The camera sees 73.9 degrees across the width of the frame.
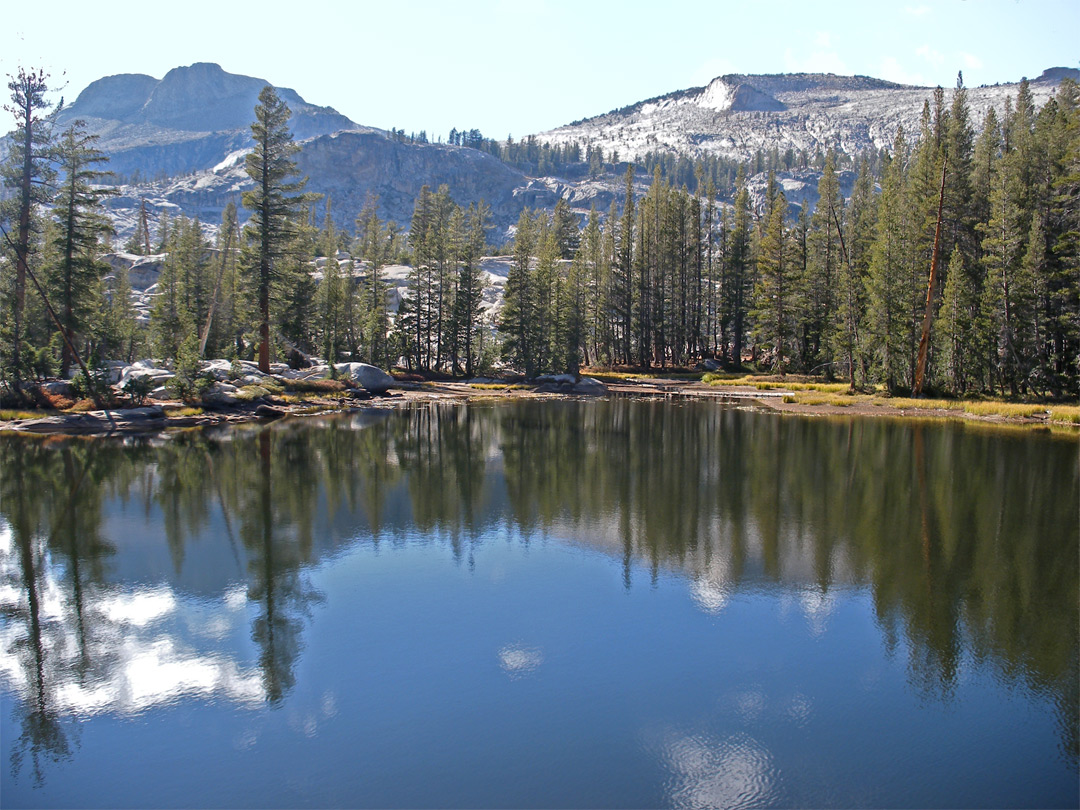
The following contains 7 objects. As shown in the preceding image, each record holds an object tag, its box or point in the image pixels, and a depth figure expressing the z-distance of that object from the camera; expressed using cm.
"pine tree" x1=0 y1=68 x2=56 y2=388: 3400
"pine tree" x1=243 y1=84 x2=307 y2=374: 4341
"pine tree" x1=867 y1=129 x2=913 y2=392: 4262
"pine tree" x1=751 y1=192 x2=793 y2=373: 6169
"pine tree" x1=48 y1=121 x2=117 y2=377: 3588
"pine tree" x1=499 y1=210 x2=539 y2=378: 6300
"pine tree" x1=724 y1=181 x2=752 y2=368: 7112
